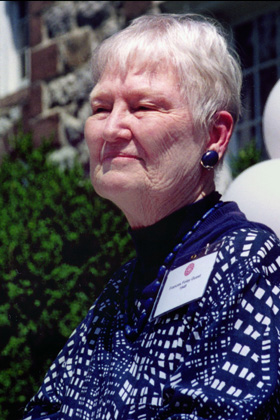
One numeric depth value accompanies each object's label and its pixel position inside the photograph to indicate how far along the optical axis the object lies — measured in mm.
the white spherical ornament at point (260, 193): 2138
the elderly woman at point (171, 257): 1567
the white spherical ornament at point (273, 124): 2447
